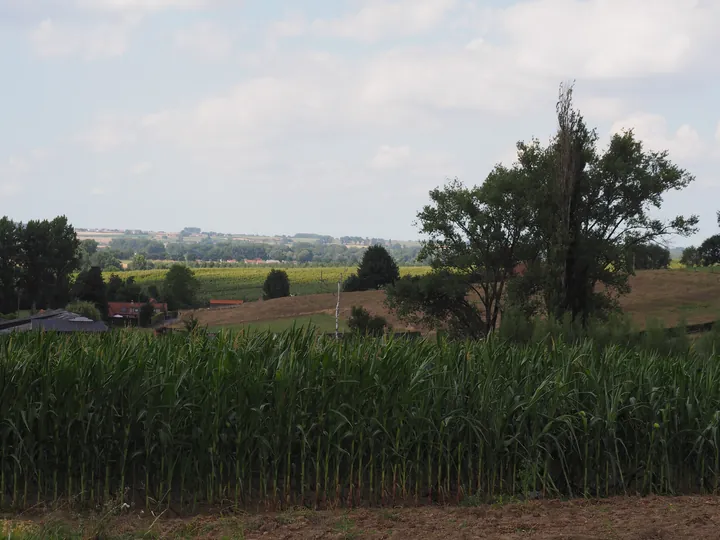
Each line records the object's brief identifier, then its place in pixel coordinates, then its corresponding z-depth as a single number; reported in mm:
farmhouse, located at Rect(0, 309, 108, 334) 50653
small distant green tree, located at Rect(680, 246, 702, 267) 109875
